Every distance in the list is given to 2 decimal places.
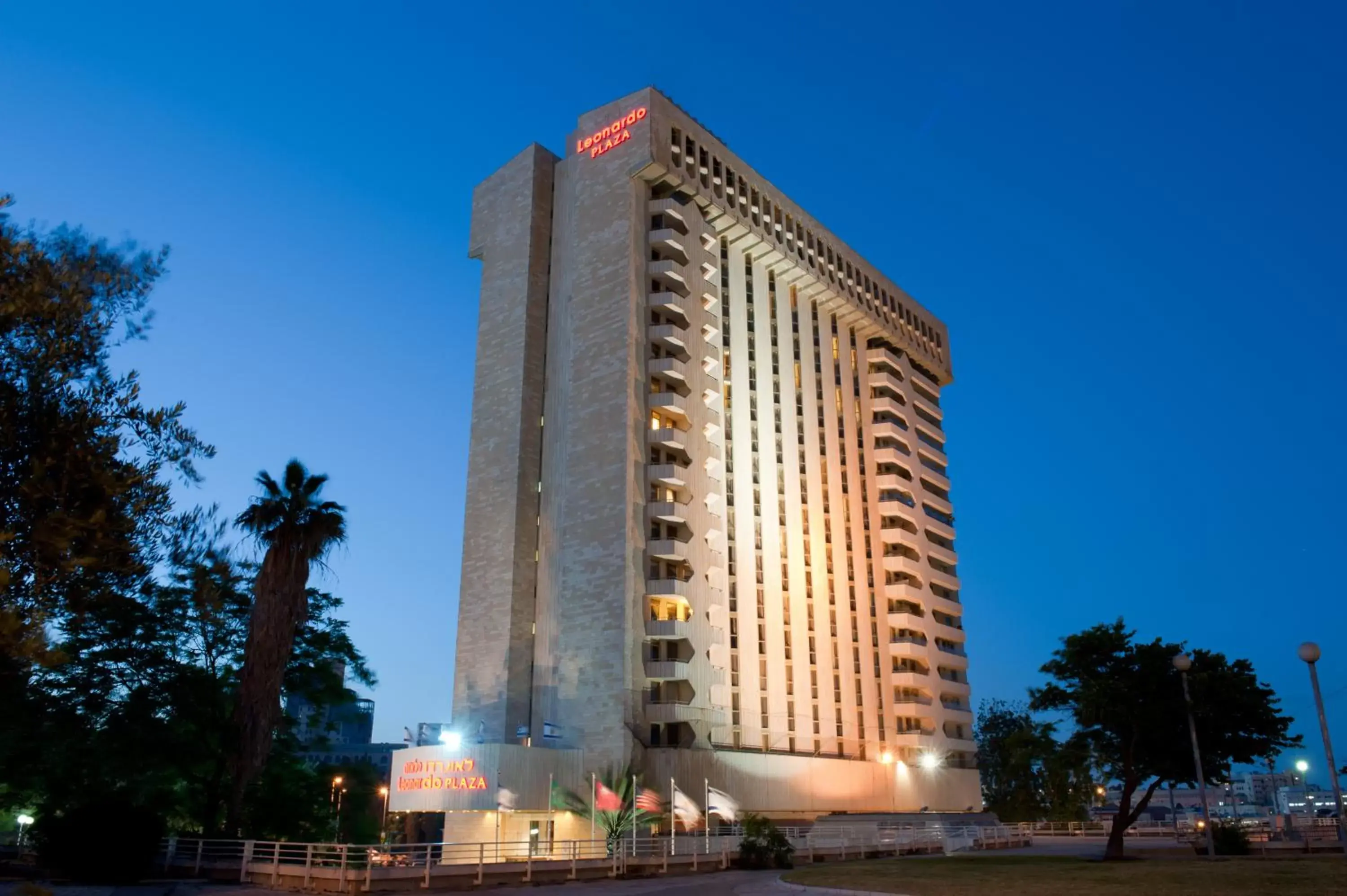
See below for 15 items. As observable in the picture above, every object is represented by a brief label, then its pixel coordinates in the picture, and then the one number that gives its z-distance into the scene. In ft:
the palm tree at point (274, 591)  136.98
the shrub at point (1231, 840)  145.79
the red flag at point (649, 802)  184.47
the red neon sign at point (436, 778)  188.03
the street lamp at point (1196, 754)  119.65
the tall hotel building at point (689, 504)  218.59
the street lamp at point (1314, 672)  94.17
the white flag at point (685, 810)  198.85
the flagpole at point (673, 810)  178.46
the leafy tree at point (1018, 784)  341.21
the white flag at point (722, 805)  208.44
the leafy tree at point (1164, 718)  142.20
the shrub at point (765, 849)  145.89
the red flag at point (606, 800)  188.65
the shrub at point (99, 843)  105.09
